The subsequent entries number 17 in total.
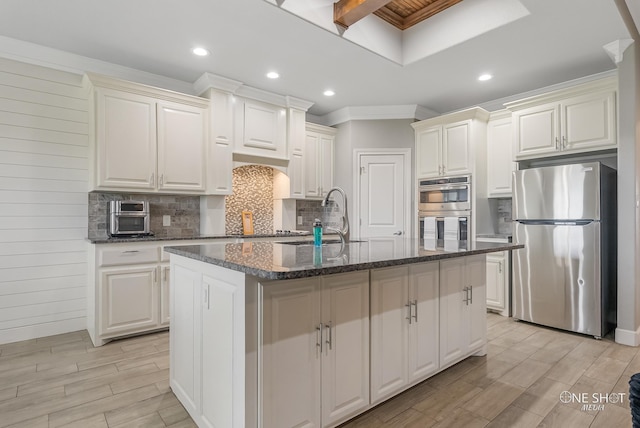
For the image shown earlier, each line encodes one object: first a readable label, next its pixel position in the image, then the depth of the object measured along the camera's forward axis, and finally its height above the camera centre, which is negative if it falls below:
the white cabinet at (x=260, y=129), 4.16 +1.13
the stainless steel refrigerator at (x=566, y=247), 3.18 -0.29
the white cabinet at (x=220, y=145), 3.92 +0.86
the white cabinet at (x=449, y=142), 4.27 +1.00
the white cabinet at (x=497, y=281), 3.98 -0.76
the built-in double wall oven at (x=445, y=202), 4.30 +0.21
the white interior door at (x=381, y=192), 5.06 +0.39
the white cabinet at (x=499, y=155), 4.19 +0.79
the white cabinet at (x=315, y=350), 1.50 -0.64
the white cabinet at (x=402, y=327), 1.93 -0.66
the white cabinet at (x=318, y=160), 4.94 +0.86
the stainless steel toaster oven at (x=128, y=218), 3.31 +0.00
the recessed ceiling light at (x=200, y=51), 3.23 +1.61
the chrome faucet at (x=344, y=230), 2.53 -0.09
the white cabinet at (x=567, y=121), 3.27 +1.00
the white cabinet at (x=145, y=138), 3.27 +0.83
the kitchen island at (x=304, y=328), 1.47 -0.57
